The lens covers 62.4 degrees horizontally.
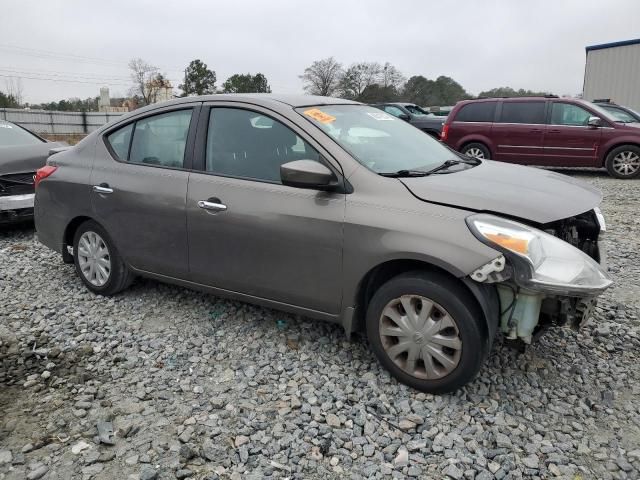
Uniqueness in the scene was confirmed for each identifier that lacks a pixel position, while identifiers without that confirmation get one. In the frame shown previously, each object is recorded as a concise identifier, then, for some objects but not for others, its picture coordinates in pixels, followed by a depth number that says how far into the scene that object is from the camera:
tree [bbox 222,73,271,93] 58.28
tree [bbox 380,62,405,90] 56.78
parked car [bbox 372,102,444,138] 14.99
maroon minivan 10.73
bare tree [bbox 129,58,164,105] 54.72
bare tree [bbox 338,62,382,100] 57.07
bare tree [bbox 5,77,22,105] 42.19
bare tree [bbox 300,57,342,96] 60.22
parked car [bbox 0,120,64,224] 6.58
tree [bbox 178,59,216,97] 58.55
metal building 24.08
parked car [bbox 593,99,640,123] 11.16
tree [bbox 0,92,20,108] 38.73
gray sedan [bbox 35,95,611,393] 2.75
